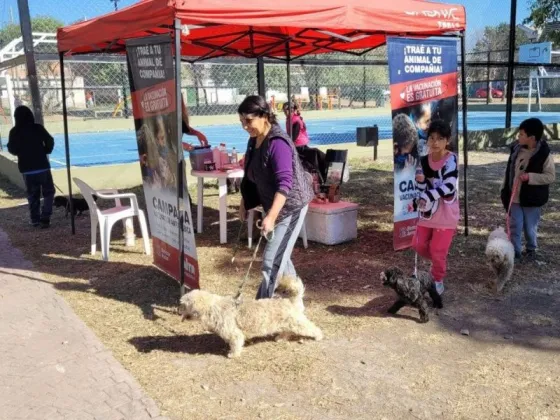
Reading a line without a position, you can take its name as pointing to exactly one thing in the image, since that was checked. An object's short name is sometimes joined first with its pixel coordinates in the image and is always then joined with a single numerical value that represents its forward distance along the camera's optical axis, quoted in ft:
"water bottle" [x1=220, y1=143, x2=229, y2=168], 23.29
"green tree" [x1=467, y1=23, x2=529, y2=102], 91.48
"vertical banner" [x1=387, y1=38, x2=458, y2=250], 19.16
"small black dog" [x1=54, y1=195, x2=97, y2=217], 26.08
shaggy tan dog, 12.51
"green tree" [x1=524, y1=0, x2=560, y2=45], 51.39
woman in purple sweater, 12.34
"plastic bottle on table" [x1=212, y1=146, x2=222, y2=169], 23.08
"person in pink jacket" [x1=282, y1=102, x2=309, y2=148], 34.71
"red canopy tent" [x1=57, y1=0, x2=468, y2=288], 14.35
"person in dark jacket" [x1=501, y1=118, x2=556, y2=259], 17.11
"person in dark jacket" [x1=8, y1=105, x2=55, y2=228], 25.93
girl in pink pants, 14.71
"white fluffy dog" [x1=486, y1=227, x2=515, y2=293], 15.64
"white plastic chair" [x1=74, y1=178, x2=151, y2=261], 20.48
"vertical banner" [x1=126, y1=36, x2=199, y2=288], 14.93
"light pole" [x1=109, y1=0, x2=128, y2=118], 68.48
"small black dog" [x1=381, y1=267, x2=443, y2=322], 13.87
